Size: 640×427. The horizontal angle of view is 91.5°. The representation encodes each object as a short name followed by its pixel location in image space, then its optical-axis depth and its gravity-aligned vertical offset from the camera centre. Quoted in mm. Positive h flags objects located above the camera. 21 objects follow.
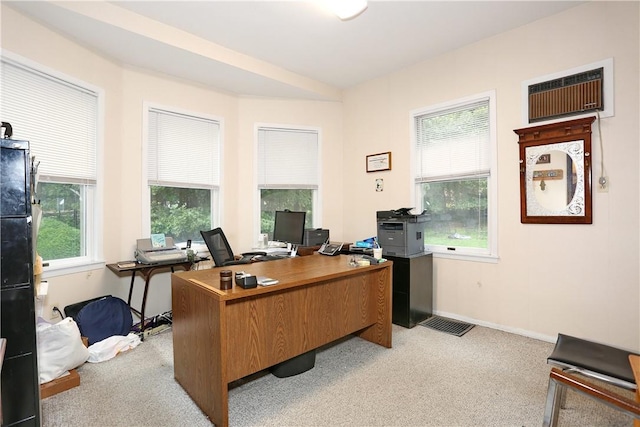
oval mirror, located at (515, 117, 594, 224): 2684 +380
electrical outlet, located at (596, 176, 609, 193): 2592 +251
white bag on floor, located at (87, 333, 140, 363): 2551 -1114
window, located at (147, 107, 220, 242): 3494 +516
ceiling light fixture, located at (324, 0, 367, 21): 2443 +1665
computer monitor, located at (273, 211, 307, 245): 3620 -137
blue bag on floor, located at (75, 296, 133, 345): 2668 -914
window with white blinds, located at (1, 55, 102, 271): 2488 +623
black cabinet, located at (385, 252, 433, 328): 3268 -790
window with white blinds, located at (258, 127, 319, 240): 4305 +613
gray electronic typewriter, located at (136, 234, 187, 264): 3078 -357
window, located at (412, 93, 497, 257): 3301 +458
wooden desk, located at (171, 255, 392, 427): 1781 -697
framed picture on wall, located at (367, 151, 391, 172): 4035 +710
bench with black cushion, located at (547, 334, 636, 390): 1502 -768
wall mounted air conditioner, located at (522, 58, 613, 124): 2588 +1066
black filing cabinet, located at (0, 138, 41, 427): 1402 -322
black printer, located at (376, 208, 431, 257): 3340 -181
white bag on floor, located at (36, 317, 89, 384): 2121 -926
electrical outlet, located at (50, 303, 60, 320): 2705 -832
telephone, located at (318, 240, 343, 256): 3109 -348
